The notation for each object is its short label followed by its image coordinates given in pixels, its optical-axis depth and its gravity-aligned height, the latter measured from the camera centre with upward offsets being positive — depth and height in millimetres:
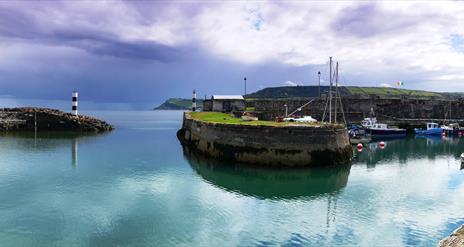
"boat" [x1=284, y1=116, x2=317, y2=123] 39591 -838
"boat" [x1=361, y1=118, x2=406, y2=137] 60312 -2873
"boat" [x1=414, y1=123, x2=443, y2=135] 64500 -3042
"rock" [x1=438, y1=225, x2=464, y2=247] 11945 -4421
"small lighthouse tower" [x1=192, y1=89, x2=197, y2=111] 77438 +2030
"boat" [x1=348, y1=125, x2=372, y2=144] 49206 -3282
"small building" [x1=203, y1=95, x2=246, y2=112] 64125 +1353
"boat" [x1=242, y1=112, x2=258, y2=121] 39822 -689
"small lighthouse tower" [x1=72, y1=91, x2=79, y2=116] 69062 +1540
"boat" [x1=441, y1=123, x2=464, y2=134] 65688 -2685
